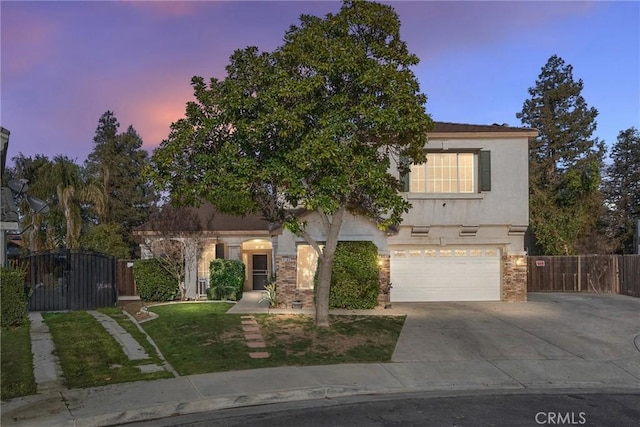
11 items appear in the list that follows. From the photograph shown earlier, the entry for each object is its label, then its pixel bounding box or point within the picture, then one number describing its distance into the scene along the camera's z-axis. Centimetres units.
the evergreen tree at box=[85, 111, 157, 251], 3734
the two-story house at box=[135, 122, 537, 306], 1877
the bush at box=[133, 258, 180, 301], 1922
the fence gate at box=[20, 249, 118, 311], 1688
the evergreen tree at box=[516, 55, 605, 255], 3203
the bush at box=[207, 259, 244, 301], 1909
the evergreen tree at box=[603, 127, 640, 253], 3747
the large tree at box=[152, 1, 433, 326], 1142
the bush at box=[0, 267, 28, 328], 1291
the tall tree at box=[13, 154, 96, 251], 2444
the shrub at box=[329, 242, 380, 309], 1644
